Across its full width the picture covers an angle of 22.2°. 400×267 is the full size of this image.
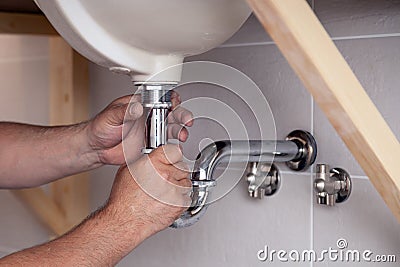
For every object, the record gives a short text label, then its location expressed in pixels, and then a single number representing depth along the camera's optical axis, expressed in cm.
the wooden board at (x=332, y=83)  115
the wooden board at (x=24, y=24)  207
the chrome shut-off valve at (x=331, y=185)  164
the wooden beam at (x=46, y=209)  219
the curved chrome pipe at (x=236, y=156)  142
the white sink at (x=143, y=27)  134
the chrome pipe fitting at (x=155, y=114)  145
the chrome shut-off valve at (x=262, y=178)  175
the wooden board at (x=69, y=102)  217
